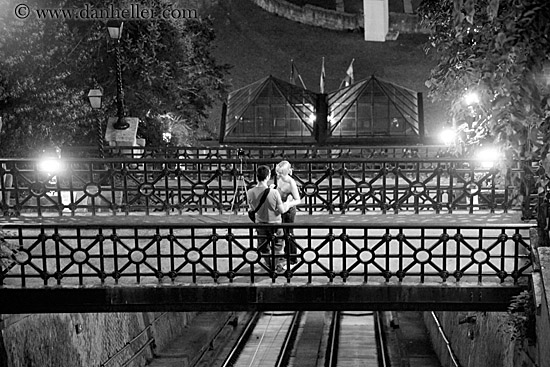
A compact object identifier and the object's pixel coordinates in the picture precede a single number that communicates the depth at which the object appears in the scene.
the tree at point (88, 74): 20.53
